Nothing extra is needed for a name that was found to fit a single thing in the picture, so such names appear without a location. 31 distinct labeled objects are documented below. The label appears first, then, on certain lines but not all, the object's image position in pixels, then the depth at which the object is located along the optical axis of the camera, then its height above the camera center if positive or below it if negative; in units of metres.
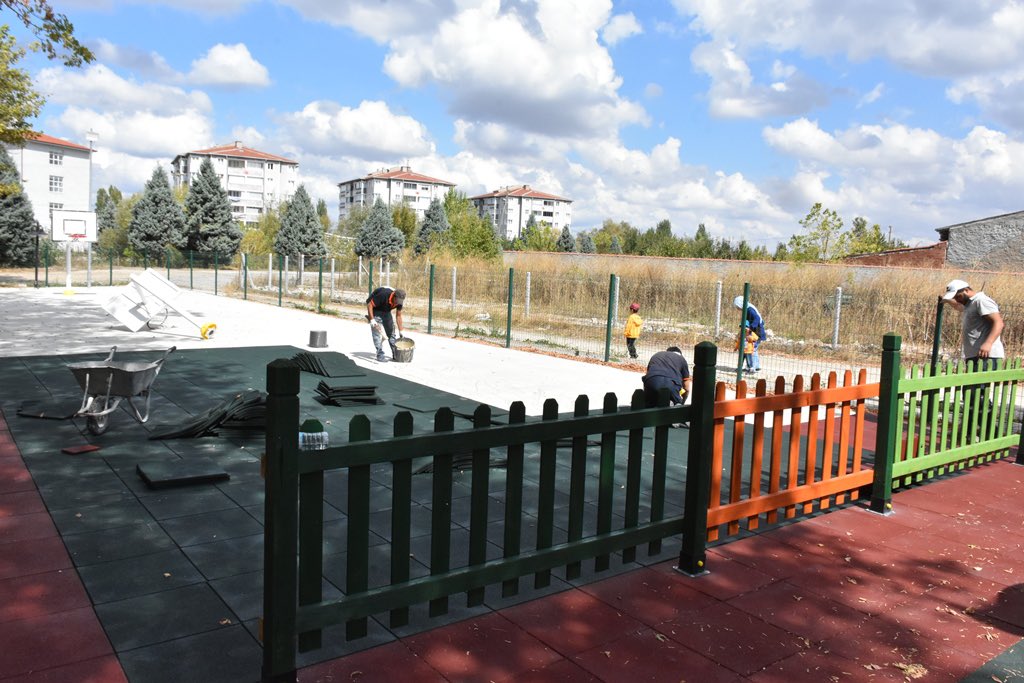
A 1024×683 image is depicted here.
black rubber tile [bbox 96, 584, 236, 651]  3.29 -1.62
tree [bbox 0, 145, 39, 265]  45.91 +2.07
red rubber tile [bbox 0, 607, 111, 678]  3.03 -1.62
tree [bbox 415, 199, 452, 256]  80.29 +5.98
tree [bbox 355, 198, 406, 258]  72.94 +3.65
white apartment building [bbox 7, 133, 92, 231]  75.69 +9.06
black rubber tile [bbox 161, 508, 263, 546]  4.53 -1.62
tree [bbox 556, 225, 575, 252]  88.56 +4.75
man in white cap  7.77 -0.26
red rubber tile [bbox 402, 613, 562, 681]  3.09 -1.61
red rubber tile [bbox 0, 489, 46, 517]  4.86 -1.62
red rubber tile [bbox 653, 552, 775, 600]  4.04 -1.62
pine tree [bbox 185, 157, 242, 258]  58.00 +4.12
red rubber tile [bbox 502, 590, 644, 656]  3.38 -1.61
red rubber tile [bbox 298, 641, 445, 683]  2.98 -1.60
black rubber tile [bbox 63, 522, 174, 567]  4.17 -1.62
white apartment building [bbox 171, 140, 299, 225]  124.94 +16.11
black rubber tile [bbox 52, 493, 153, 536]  4.64 -1.62
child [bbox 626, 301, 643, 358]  15.27 -0.92
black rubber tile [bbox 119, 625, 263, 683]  2.98 -1.62
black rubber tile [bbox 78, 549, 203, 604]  3.74 -1.63
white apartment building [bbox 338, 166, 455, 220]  147.88 +17.50
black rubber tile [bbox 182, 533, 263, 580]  4.06 -1.63
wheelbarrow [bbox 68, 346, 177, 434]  6.82 -1.12
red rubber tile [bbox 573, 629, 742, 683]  3.11 -1.61
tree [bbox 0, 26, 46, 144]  20.25 +4.56
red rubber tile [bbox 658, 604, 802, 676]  3.29 -1.62
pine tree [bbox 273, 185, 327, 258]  64.94 +3.43
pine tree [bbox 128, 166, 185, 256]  57.62 +3.39
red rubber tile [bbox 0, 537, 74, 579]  3.95 -1.62
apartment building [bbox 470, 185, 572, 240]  163.62 +16.42
